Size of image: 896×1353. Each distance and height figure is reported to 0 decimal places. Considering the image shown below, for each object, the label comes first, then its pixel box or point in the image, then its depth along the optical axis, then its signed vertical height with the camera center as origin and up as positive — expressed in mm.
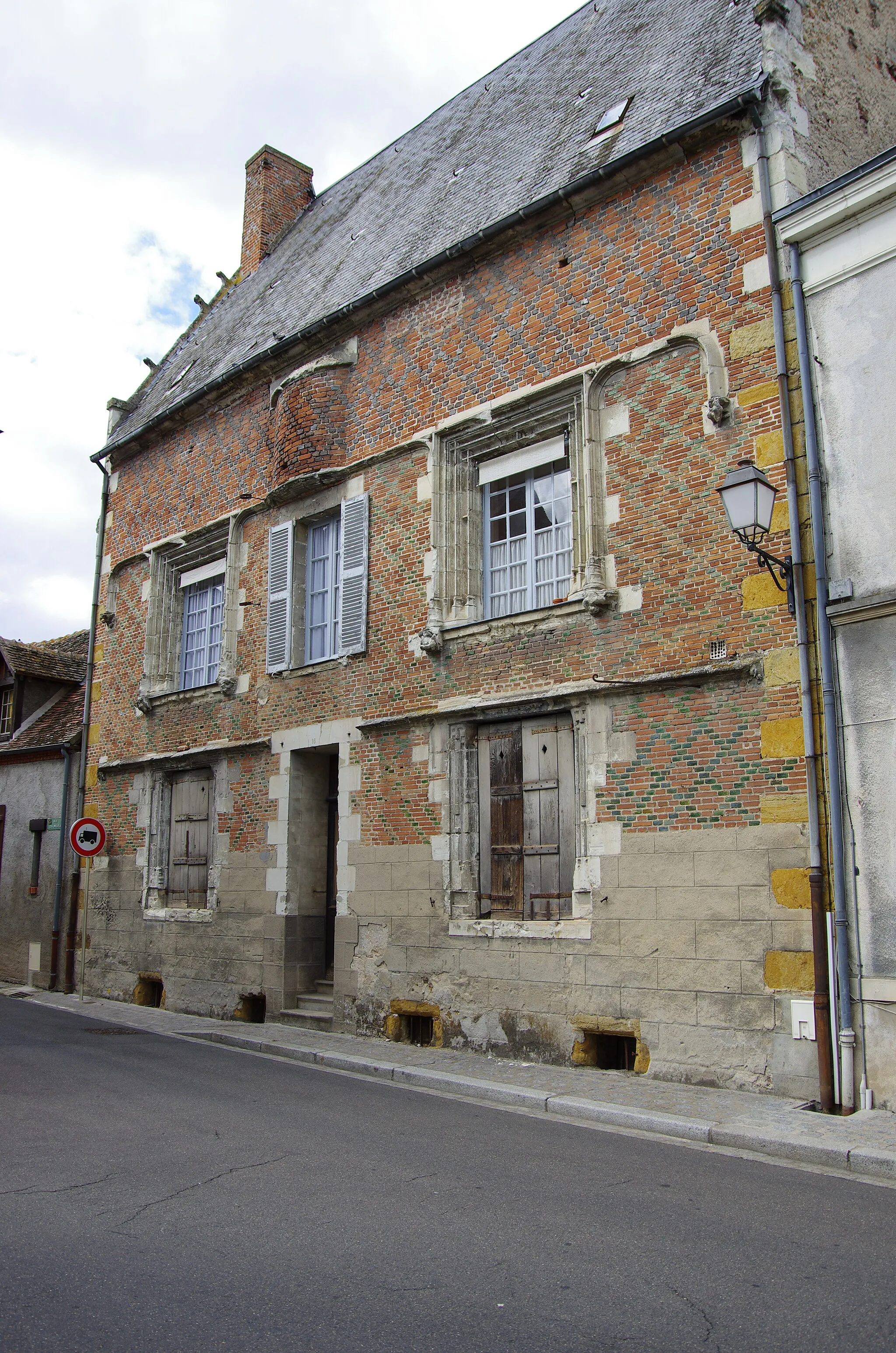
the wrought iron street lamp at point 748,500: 7430 +2761
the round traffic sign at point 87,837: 13648 +810
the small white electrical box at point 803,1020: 7359 -788
